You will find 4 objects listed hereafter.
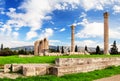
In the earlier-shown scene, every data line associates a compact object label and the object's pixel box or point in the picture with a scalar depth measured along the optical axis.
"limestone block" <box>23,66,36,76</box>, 4.53
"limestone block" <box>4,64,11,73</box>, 5.20
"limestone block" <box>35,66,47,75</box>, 4.72
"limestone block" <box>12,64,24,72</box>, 5.14
